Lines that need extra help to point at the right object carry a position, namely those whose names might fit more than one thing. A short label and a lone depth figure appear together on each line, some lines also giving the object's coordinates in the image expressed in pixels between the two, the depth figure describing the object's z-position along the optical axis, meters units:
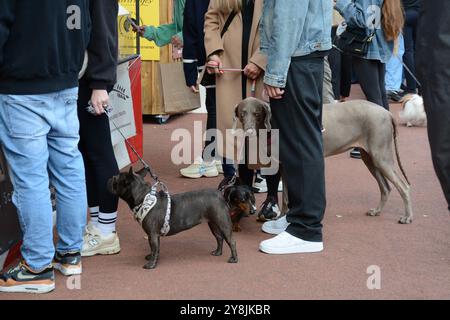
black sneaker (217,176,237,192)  5.74
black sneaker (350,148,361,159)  8.35
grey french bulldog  4.75
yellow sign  8.95
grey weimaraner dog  5.91
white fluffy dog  10.30
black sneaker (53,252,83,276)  4.57
